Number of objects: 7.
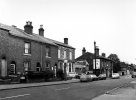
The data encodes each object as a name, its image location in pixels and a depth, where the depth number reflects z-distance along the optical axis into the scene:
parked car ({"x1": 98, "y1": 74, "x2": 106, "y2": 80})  56.06
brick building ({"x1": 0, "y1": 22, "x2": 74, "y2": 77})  33.50
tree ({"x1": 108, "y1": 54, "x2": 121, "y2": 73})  108.70
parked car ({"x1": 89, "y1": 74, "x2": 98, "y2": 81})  46.35
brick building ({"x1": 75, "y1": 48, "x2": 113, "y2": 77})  80.94
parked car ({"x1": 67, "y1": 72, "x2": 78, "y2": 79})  49.98
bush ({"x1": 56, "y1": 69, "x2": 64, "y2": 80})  43.62
